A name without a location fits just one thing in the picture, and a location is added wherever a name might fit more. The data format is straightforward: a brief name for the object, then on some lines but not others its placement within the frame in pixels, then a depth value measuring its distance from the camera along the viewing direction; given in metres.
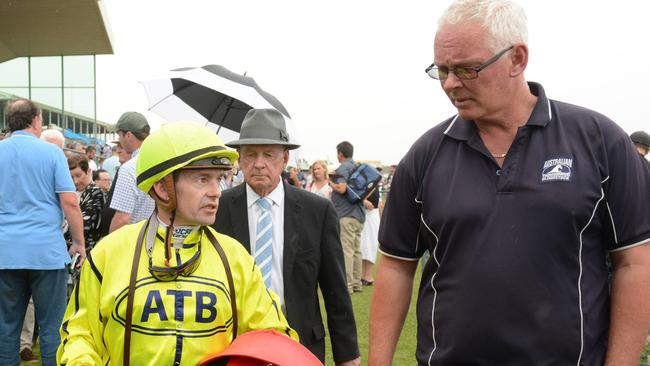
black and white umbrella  6.82
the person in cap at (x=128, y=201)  5.60
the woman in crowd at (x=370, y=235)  12.64
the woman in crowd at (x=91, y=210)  6.95
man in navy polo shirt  2.40
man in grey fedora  3.80
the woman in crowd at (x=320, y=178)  12.56
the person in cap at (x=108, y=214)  5.80
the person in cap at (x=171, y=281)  2.68
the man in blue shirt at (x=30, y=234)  5.79
